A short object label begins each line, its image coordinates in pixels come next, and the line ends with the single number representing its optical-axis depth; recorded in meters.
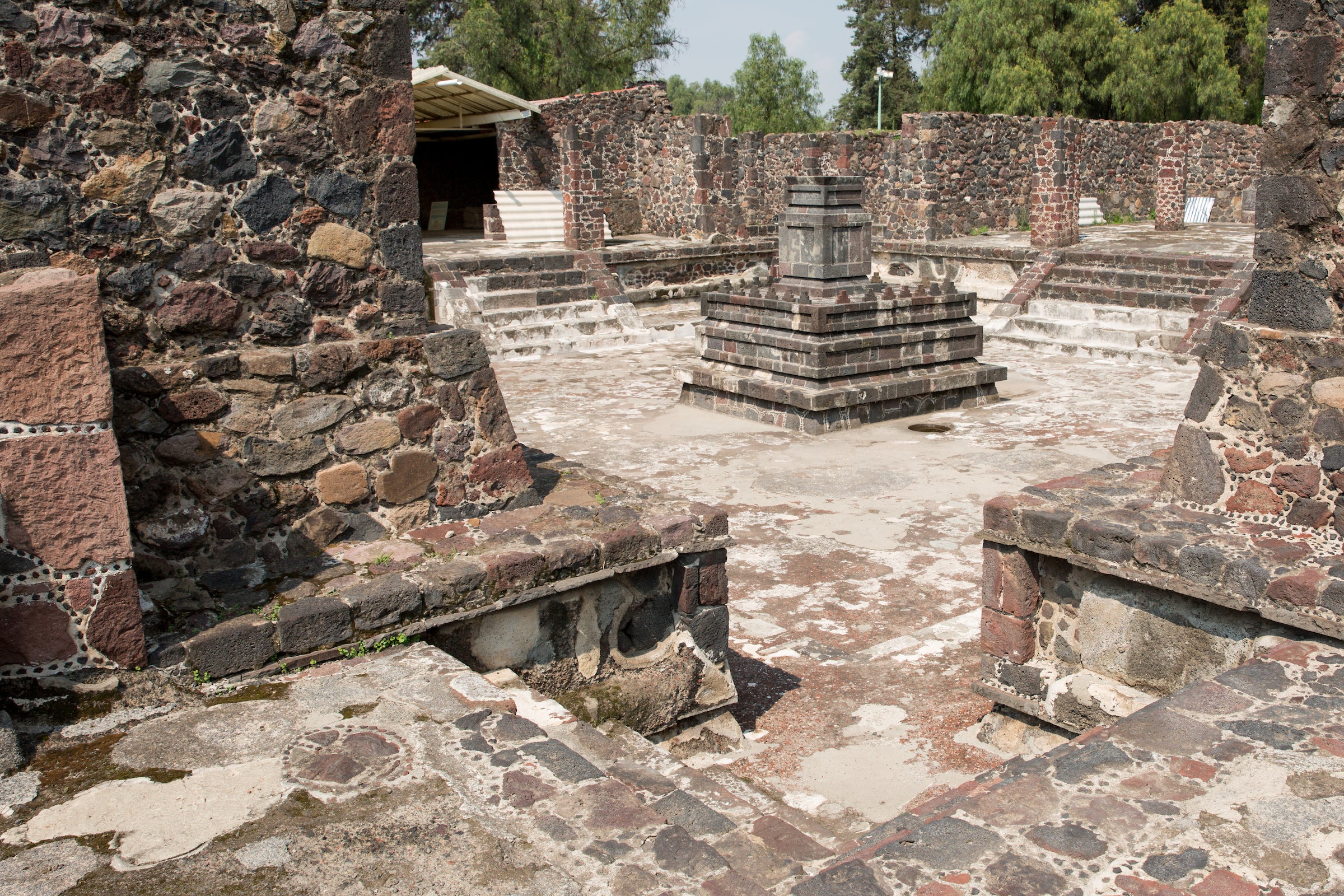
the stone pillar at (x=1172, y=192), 18.69
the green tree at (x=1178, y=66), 26.08
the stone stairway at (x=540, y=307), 13.43
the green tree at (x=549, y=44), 27.92
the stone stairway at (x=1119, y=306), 12.20
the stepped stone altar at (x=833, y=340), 9.36
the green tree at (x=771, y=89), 37.56
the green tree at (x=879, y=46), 38.59
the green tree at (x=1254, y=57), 26.27
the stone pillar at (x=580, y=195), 16.27
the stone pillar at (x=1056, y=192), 15.17
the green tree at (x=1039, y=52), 26.48
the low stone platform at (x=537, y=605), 3.12
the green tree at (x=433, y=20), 31.88
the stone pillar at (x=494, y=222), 20.33
